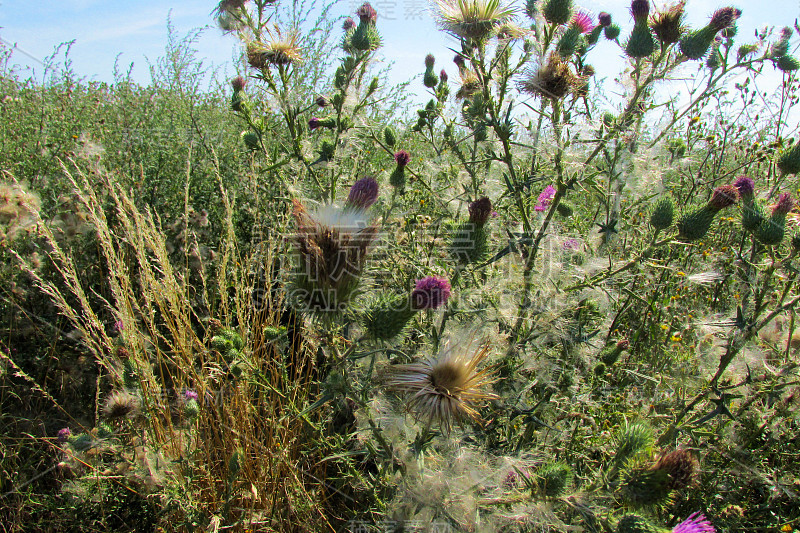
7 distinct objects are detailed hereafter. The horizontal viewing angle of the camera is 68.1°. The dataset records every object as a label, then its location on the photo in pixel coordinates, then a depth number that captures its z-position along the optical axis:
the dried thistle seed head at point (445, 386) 0.26
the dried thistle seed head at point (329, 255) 0.27
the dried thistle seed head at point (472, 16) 0.33
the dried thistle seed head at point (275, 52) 0.41
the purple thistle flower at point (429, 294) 0.29
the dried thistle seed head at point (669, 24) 0.34
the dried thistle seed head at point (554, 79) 0.34
